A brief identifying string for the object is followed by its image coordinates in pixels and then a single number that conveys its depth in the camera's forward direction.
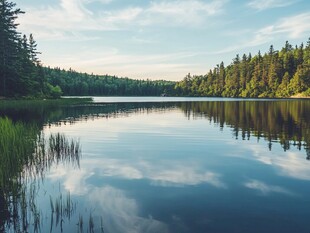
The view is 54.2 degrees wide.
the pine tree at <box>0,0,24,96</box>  69.75
